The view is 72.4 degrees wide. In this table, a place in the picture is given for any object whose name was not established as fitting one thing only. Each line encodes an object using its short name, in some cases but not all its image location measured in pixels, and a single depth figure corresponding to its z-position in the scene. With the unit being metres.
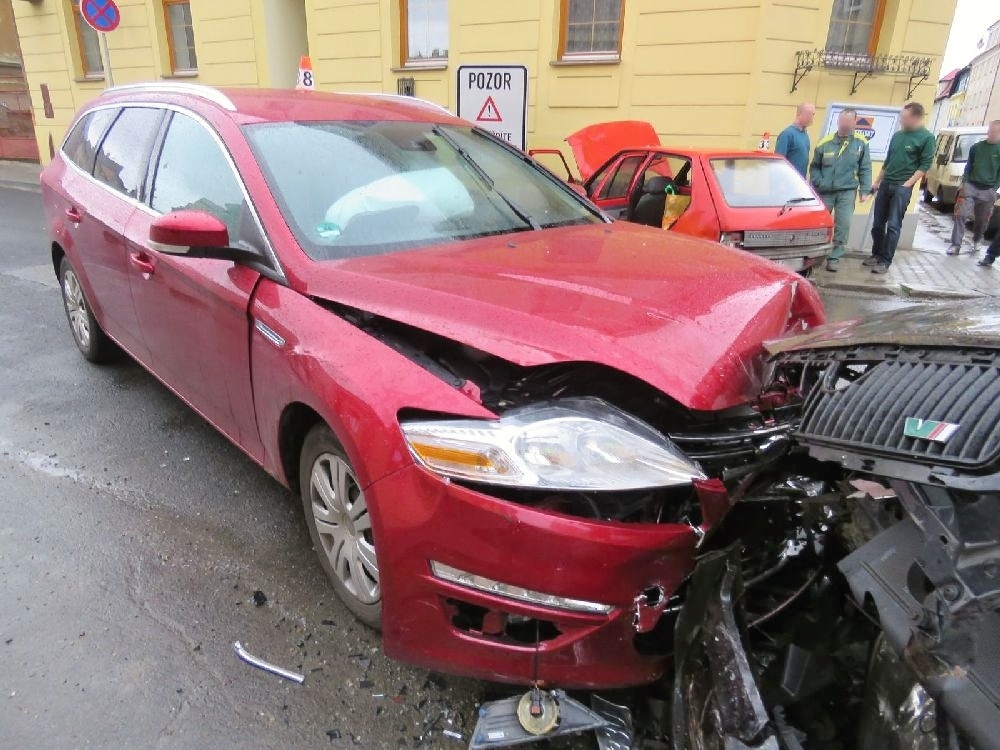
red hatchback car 6.53
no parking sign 9.29
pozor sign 7.57
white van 15.98
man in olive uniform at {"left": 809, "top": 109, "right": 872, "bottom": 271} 8.59
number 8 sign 8.18
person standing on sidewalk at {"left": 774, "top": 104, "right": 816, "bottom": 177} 8.71
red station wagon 1.76
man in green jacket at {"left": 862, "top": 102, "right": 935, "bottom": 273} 8.60
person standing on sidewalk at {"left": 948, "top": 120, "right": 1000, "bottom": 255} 9.59
